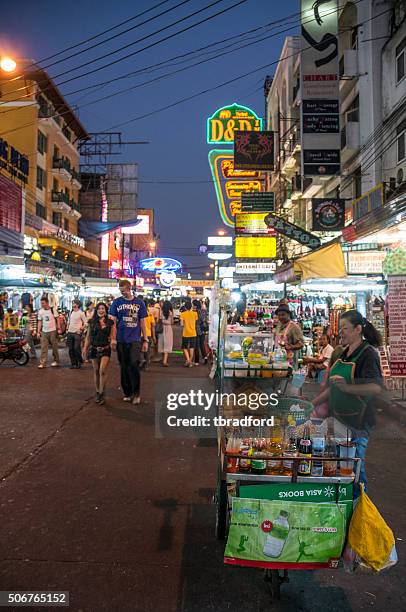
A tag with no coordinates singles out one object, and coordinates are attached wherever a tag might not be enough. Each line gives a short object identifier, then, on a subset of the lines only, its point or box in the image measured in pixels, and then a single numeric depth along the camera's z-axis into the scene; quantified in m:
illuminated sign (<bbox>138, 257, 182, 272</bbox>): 47.19
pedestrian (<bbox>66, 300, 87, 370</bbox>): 13.91
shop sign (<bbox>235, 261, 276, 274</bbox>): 23.53
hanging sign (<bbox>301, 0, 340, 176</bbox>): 16.33
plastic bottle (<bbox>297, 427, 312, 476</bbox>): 3.06
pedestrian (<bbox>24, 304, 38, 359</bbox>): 15.62
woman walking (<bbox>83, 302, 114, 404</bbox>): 8.91
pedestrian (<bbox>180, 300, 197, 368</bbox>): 14.41
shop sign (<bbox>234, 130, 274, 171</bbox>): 19.22
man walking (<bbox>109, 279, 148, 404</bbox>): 8.95
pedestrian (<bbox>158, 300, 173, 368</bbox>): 14.72
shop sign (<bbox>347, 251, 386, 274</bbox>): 10.11
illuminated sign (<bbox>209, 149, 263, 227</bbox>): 22.50
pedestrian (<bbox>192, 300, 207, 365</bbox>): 15.20
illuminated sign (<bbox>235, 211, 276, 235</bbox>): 22.25
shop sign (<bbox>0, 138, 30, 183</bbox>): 24.77
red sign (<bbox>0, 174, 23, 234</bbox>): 23.11
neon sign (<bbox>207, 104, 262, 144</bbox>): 21.81
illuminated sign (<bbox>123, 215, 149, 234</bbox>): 56.53
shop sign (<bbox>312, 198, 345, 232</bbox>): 17.75
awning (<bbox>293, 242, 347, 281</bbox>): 8.99
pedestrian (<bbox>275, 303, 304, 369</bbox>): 8.37
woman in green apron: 3.70
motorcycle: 13.84
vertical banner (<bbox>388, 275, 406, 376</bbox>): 8.13
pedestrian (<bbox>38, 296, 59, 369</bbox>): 13.80
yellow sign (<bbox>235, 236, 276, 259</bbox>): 23.28
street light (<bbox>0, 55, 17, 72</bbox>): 11.48
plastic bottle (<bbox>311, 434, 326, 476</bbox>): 3.08
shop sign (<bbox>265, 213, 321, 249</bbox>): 16.20
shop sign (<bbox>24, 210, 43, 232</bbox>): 28.86
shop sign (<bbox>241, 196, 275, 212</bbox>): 20.22
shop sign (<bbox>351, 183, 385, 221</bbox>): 13.05
